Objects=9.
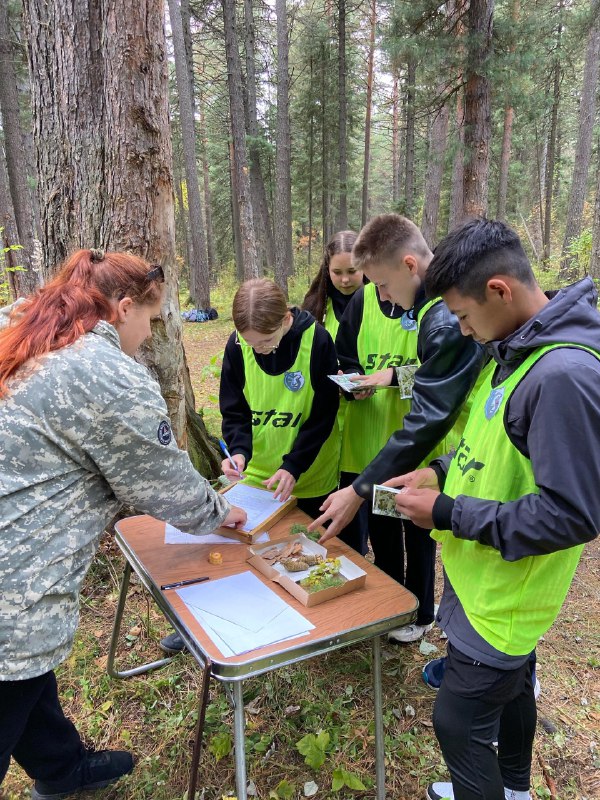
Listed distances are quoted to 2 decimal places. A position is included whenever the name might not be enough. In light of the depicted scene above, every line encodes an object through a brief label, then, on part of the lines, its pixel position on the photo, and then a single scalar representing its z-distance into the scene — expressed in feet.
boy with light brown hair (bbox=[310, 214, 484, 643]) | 6.38
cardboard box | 5.44
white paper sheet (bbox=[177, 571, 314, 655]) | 4.83
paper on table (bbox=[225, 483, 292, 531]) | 7.14
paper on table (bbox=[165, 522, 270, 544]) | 6.82
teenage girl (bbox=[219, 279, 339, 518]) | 8.40
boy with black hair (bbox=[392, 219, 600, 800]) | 3.80
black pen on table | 5.66
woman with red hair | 4.32
